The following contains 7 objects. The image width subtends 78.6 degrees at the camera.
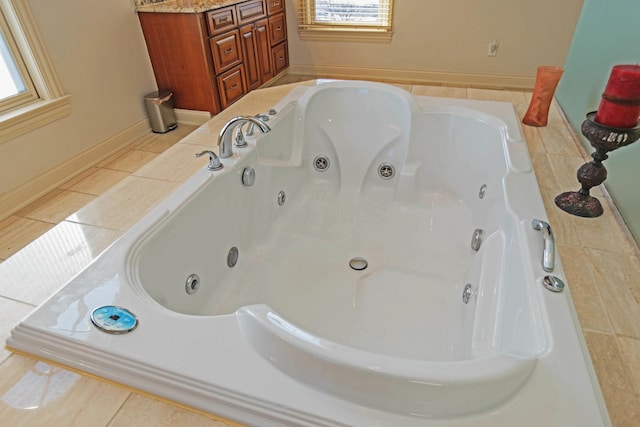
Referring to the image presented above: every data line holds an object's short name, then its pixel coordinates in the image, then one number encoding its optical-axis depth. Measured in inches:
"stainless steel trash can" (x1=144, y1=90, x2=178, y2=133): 121.7
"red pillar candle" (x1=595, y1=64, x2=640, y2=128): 40.4
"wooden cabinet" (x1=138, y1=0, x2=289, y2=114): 113.7
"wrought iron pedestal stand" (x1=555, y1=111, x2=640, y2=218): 42.2
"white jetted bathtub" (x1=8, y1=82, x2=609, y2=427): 28.4
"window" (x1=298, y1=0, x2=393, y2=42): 153.3
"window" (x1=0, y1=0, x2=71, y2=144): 85.5
